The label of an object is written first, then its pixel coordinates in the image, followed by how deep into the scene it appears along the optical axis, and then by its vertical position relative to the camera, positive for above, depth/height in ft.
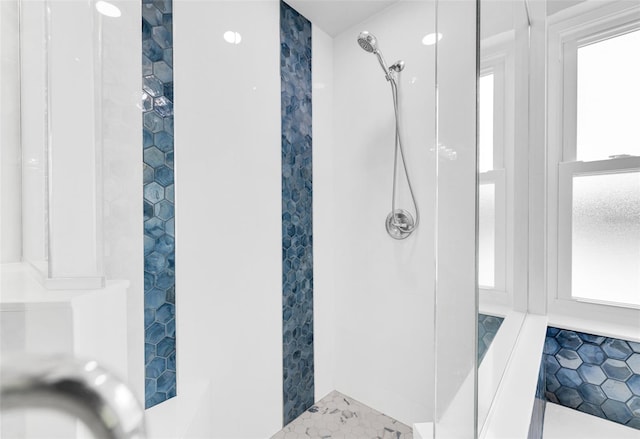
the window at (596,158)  4.24 +0.88
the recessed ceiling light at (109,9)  3.04 +2.11
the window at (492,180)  2.12 +0.30
